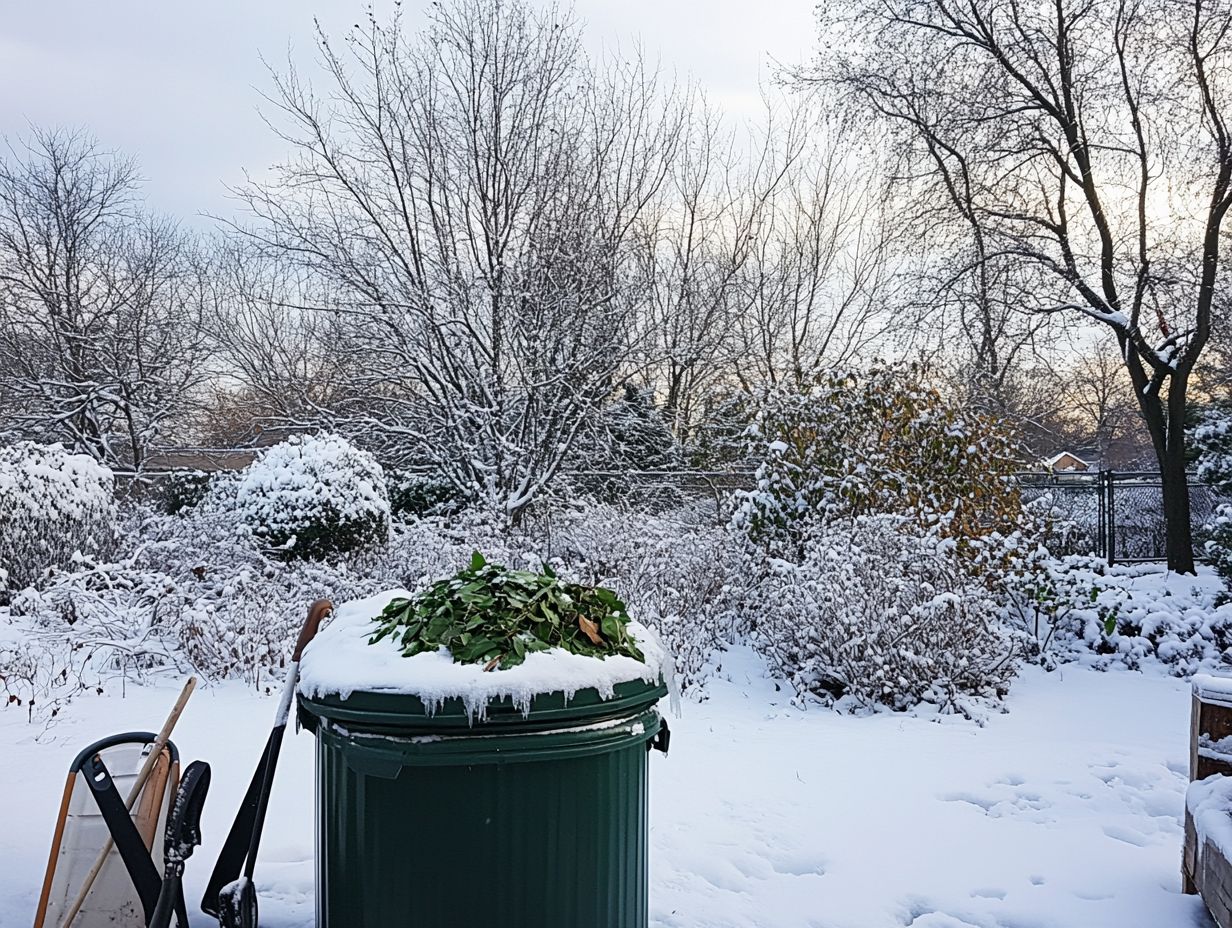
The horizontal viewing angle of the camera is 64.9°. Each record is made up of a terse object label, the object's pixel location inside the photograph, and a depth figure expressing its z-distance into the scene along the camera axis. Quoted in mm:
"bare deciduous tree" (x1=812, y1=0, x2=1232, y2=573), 9852
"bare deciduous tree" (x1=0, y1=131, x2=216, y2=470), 16594
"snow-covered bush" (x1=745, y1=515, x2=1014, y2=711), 5691
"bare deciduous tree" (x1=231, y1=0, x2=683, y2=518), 10906
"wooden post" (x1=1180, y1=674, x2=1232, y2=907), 3086
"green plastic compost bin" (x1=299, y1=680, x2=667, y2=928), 2111
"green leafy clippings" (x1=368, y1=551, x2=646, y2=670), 2295
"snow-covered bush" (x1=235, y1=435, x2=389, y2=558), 8023
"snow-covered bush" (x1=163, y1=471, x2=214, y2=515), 11438
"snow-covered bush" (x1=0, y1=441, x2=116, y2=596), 8500
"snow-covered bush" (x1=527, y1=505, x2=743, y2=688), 6562
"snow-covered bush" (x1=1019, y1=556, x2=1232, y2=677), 6945
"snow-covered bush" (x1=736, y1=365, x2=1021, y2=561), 7395
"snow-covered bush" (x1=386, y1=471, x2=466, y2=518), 11172
